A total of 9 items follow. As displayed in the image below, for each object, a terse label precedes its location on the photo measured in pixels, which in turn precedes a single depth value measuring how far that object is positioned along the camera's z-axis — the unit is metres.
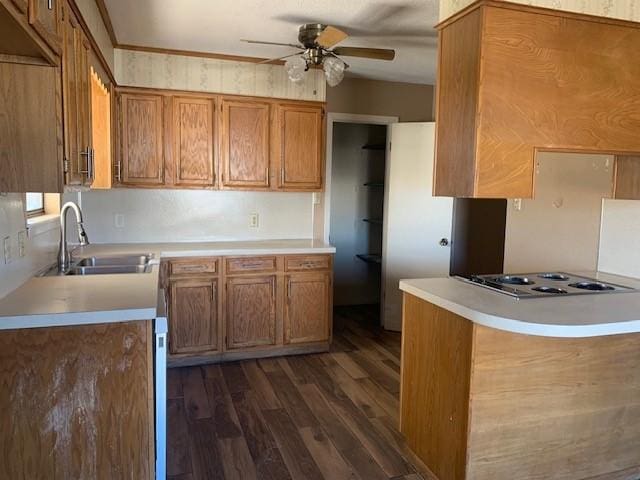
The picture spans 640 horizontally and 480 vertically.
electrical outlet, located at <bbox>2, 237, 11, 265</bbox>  1.98
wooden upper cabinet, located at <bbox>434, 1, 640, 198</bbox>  1.96
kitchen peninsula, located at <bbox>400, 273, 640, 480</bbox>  1.89
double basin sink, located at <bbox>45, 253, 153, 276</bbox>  2.81
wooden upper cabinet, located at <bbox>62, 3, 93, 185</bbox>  1.89
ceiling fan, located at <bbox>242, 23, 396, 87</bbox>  2.89
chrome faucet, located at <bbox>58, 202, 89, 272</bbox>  2.59
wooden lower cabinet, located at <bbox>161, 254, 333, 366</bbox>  3.55
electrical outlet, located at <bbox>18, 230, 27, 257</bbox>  2.17
